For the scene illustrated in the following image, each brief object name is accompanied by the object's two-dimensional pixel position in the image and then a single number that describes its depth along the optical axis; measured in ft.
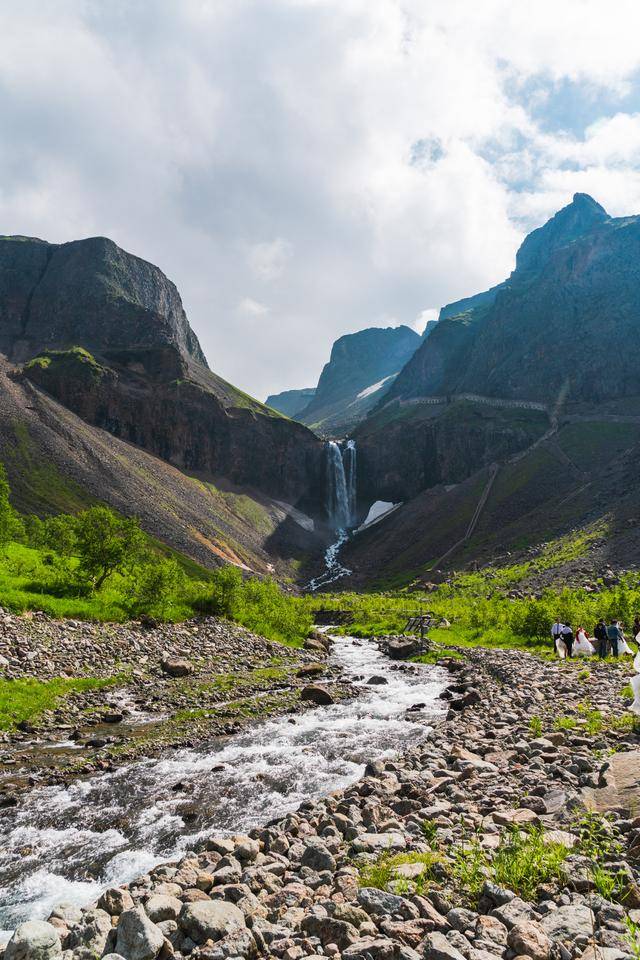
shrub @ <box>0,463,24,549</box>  124.11
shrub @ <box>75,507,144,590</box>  113.19
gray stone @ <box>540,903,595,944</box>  17.99
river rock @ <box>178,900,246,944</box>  19.92
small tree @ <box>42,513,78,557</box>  171.83
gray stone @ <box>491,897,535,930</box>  18.92
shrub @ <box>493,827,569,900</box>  21.63
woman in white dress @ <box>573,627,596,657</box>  105.60
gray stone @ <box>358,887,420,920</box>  20.17
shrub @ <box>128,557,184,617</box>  114.52
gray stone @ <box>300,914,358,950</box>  19.10
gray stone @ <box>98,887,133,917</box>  22.76
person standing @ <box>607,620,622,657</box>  100.58
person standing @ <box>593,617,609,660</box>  102.21
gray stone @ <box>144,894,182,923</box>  21.44
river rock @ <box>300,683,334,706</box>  80.89
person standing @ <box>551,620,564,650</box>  112.16
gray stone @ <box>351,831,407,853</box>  27.86
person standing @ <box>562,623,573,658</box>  111.75
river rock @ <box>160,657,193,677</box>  89.30
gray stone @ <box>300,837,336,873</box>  26.63
